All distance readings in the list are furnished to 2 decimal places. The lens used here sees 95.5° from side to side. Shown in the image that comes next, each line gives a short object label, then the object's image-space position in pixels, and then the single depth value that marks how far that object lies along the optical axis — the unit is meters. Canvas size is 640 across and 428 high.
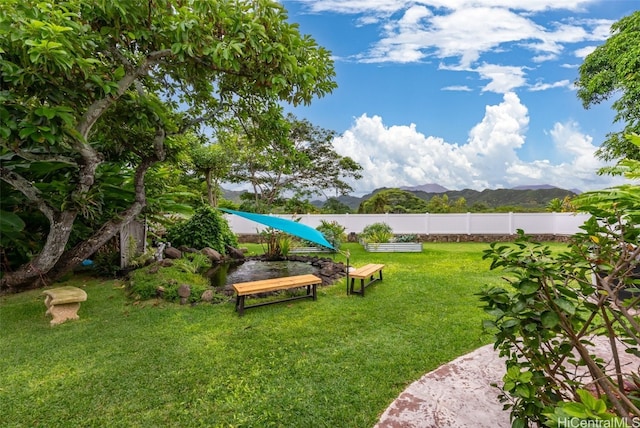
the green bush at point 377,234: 11.20
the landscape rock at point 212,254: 7.96
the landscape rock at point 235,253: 8.88
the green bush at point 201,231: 8.55
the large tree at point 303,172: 17.66
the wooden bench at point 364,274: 5.21
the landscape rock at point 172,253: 7.24
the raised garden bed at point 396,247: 10.67
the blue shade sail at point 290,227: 5.58
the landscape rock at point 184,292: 4.91
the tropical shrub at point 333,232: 11.03
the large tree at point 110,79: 3.01
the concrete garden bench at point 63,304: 4.01
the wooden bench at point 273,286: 4.39
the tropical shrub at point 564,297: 1.34
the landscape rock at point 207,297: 4.97
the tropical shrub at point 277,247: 8.98
